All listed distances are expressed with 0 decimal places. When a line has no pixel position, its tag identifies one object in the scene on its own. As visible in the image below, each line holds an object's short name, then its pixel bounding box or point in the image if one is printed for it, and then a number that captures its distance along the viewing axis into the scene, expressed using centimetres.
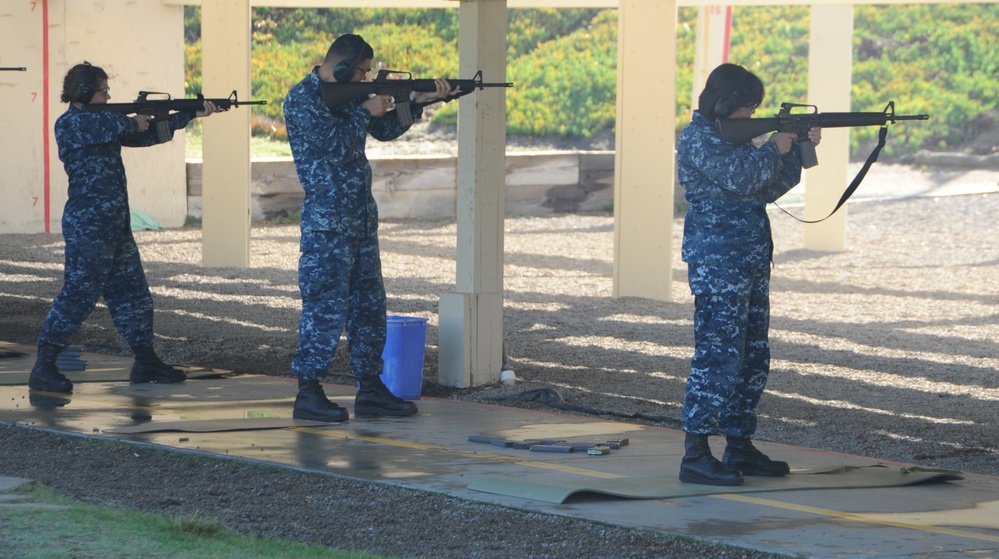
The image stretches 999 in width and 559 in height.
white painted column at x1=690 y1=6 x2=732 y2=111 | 4100
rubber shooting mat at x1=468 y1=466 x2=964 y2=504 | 1152
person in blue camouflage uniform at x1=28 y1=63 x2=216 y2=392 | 1637
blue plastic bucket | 1703
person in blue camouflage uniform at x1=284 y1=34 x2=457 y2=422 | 1471
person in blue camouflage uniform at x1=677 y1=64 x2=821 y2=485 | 1196
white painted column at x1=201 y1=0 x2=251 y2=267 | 3011
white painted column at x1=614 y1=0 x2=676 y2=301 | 2695
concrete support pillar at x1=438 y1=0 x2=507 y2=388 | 1798
